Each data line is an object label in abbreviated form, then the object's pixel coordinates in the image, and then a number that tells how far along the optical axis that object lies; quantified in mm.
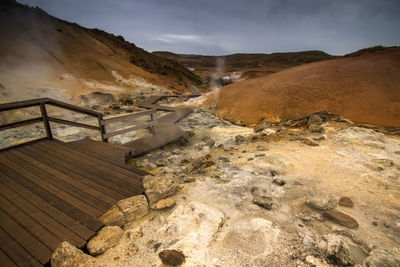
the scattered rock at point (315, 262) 1864
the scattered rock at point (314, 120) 7818
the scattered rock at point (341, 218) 2453
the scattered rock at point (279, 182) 3602
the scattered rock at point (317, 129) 6922
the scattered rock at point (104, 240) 1994
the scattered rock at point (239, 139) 7232
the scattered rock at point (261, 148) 5686
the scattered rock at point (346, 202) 2906
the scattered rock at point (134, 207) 2510
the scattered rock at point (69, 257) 1757
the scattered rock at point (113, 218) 2367
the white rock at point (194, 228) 2041
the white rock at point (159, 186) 2862
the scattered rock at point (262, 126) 8723
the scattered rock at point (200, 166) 4557
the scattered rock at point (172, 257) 1905
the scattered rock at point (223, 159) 5032
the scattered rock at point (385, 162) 4400
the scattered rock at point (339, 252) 1862
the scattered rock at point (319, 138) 6194
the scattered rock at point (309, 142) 5734
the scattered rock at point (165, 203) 2738
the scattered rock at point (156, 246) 2111
